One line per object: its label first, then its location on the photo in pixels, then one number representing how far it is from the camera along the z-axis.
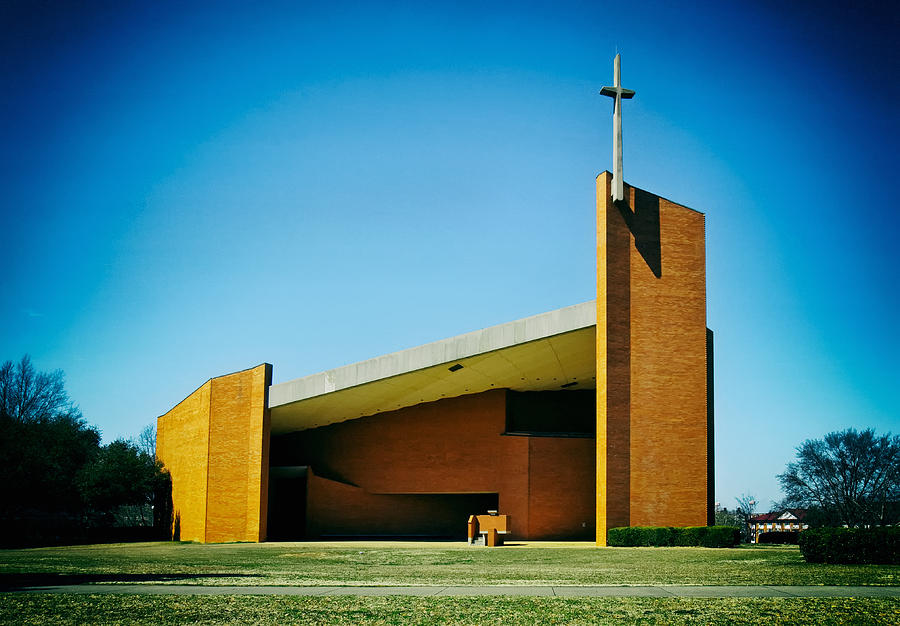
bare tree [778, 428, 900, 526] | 56.50
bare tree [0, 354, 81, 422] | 53.94
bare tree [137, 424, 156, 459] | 72.50
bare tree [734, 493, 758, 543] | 77.34
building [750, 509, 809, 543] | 94.44
